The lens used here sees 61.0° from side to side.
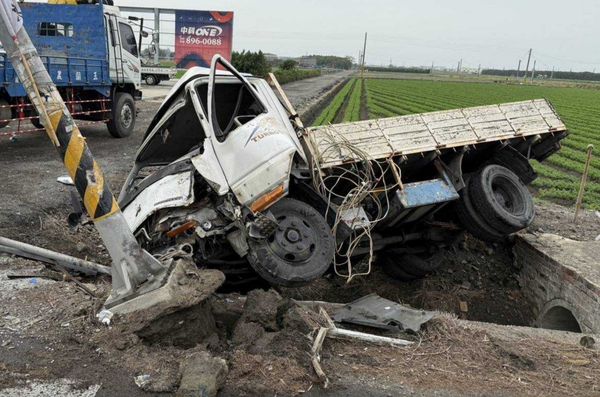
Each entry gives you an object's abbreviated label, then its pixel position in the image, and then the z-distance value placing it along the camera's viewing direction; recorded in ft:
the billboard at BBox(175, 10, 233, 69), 111.45
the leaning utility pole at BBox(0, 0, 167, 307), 11.04
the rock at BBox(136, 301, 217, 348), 11.85
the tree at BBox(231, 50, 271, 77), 113.80
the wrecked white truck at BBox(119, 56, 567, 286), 15.25
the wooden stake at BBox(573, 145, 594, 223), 24.50
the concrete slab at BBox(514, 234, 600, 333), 19.04
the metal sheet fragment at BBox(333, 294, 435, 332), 13.88
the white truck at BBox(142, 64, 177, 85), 105.83
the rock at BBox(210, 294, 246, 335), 13.94
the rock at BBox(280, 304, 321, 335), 12.88
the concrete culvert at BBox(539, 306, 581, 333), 20.79
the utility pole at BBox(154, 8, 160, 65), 105.02
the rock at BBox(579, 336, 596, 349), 13.98
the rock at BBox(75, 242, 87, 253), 20.12
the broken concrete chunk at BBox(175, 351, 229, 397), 10.02
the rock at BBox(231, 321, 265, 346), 12.48
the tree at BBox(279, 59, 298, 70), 178.50
